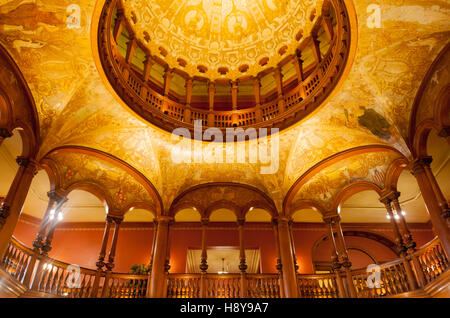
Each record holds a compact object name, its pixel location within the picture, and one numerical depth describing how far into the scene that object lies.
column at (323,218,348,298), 9.79
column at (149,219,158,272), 10.17
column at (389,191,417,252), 8.85
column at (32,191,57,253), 8.68
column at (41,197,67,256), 8.86
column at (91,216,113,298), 9.38
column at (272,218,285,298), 10.00
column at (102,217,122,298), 9.64
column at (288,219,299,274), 10.23
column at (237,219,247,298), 10.00
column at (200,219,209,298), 9.95
